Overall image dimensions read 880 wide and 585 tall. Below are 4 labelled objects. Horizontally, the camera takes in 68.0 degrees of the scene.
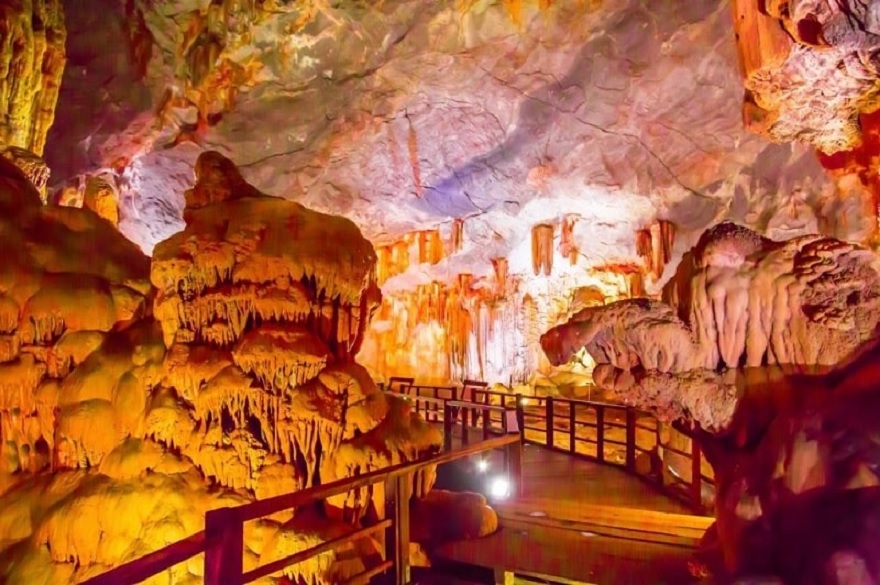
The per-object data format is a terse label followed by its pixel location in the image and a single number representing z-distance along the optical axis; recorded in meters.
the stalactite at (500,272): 15.75
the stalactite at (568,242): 13.56
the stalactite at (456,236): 14.12
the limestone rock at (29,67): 9.20
